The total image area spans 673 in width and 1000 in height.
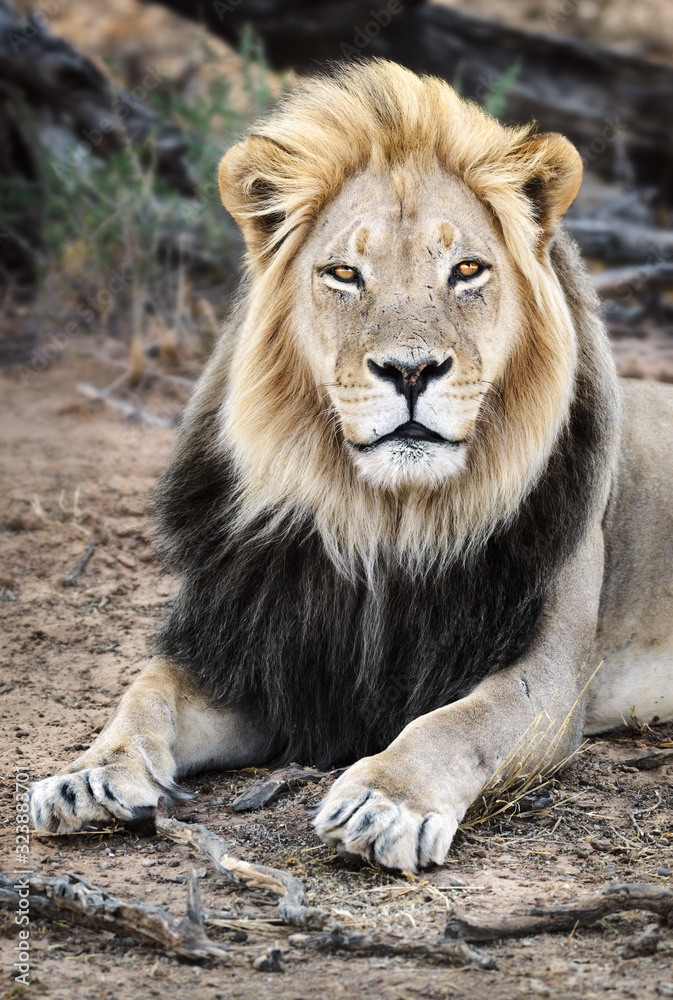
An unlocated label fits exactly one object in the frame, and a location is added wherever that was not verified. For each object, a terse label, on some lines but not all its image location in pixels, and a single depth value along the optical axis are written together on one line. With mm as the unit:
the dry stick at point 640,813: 6371
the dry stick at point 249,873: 5035
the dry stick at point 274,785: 6613
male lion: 6625
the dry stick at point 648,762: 7582
